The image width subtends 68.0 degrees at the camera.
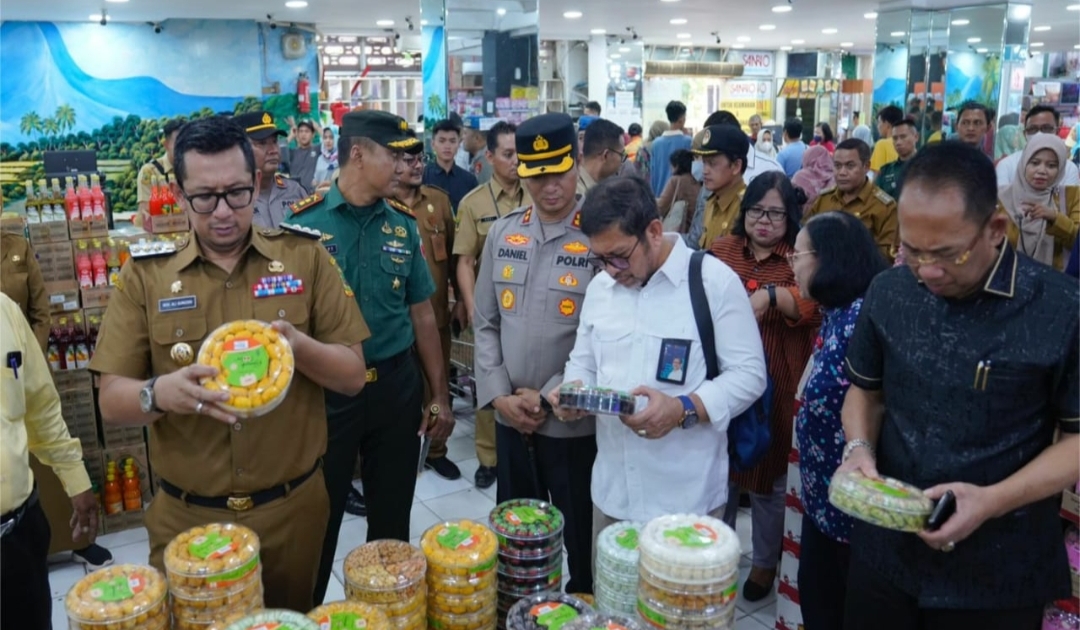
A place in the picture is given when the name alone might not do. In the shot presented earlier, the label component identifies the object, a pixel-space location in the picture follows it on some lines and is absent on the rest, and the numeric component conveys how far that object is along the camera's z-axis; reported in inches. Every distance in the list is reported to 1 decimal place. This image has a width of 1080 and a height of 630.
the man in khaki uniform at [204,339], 69.6
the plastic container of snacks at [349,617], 58.2
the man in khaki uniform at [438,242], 165.8
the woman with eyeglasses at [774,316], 113.7
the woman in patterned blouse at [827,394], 84.9
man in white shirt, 80.2
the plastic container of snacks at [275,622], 55.5
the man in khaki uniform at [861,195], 169.2
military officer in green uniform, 102.7
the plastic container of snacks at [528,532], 69.7
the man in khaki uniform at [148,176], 170.5
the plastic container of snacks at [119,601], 54.9
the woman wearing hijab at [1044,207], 175.3
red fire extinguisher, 486.6
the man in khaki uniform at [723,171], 150.5
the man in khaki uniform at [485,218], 161.2
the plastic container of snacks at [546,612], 60.2
